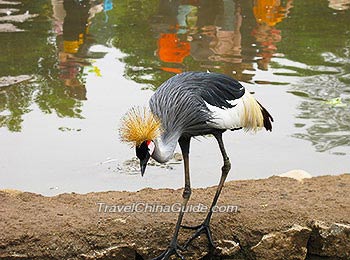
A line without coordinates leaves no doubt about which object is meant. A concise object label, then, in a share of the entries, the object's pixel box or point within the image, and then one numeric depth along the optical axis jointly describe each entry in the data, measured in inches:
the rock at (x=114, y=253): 320.5
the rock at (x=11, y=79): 637.9
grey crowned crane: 299.9
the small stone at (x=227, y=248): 334.8
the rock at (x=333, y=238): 339.0
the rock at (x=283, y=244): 334.8
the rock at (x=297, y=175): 418.4
